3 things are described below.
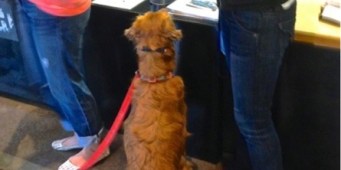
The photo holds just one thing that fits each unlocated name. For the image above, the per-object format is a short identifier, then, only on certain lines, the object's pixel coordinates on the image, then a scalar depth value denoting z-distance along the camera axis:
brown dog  1.47
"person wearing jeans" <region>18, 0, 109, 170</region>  1.56
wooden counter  1.44
